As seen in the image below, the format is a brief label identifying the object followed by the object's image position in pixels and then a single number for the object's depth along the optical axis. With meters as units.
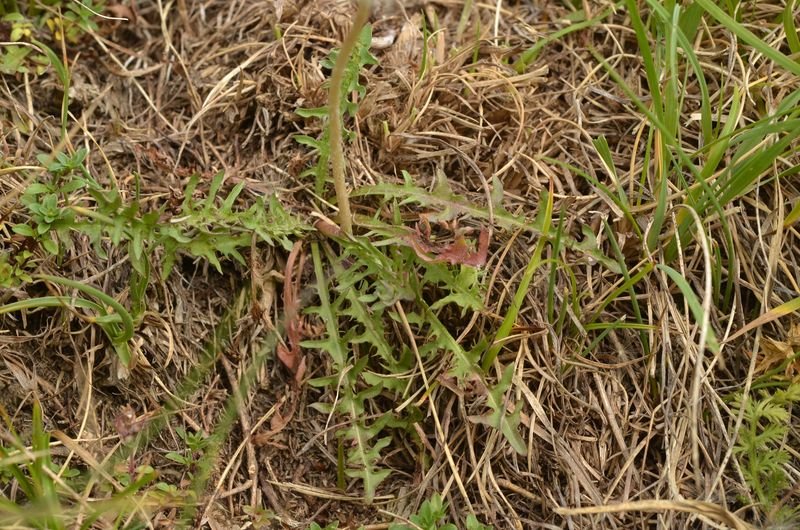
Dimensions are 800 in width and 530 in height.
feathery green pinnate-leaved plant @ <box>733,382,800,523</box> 0.79
